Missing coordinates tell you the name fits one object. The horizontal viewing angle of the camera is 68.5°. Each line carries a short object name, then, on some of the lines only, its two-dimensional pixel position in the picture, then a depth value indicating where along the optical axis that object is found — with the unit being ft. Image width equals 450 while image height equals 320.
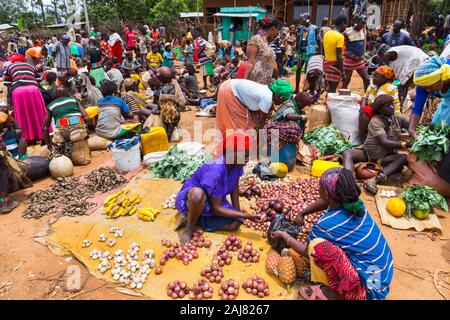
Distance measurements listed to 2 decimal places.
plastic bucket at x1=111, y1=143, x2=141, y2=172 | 15.51
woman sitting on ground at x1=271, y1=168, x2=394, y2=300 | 7.30
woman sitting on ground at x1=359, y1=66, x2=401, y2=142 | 15.12
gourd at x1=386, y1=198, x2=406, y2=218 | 11.70
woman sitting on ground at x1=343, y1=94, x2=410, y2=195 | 13.57
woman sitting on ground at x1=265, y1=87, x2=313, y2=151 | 14.62
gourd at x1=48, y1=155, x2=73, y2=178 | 15.52
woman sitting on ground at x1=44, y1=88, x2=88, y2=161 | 16.31
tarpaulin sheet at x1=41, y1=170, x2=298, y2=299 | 9.11
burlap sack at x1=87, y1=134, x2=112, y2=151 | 18.83
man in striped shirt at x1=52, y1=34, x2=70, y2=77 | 27.13
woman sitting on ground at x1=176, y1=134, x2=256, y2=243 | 9.57
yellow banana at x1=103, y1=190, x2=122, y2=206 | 12.82
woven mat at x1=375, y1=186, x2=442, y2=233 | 11.25
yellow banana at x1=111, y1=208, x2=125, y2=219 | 12.02
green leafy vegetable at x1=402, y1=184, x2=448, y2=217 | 11.59
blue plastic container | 14.96
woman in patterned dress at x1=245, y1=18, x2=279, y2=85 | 15.92
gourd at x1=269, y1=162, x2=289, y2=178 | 14.48
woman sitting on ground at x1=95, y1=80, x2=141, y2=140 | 18.54
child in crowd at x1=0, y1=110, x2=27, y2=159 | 14.85
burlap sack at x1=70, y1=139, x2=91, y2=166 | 16.79
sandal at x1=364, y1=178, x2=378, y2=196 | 13.24
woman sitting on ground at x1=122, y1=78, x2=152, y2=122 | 20.73
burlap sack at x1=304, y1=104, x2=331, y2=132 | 18.03
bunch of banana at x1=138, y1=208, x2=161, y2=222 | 11.79
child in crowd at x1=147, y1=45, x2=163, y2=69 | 36.94
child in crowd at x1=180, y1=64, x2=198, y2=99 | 28.14
